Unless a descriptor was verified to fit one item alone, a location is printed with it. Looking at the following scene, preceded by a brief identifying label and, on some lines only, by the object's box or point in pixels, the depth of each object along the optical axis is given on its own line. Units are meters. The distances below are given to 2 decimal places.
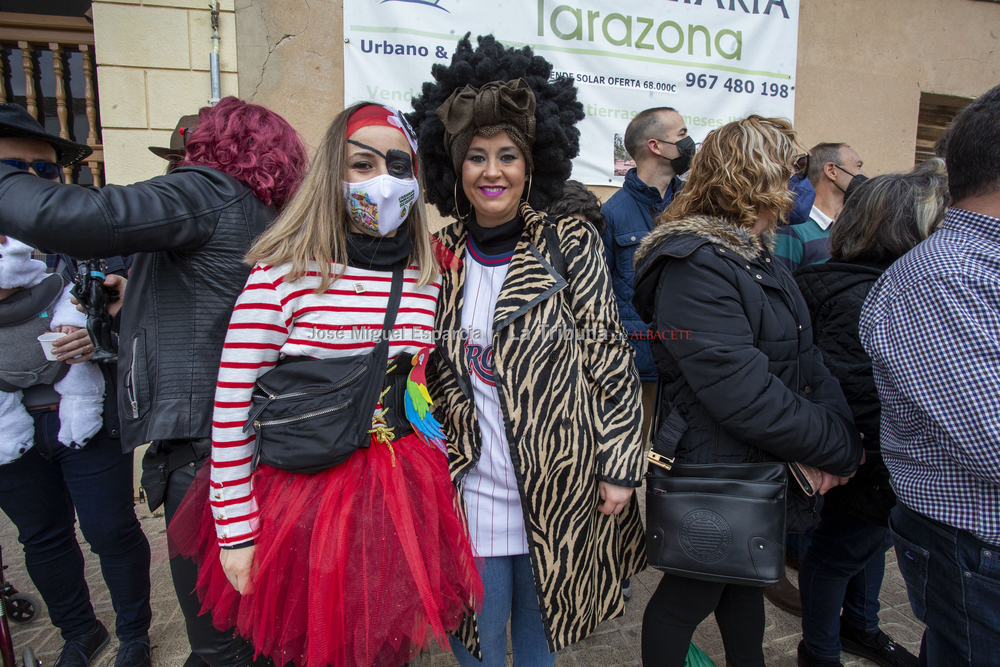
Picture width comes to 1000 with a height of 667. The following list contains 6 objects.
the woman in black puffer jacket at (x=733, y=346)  1.59
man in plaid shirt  1.22
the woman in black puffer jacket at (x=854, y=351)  1.89
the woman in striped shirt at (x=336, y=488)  1.33
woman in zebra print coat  1.55
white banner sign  3.82
